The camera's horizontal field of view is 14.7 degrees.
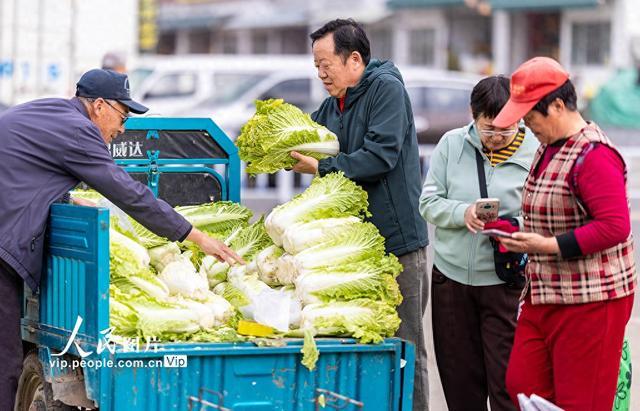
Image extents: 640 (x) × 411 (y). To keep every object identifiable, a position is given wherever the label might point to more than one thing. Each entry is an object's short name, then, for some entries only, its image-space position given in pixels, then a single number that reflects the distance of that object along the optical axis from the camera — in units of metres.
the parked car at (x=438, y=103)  45.87
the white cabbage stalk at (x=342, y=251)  11.27
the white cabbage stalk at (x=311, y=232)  11.45
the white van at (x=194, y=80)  45.56
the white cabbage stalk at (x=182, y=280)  11.30
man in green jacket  11.97
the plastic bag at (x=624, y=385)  11.18
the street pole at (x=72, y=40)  45.13
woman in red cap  9.31
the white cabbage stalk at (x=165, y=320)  10.46
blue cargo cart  10.11
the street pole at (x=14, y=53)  47.81
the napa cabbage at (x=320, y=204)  11.67
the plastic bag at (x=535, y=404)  9.35
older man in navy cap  10.85
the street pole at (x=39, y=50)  46.62
